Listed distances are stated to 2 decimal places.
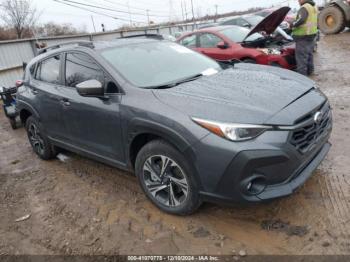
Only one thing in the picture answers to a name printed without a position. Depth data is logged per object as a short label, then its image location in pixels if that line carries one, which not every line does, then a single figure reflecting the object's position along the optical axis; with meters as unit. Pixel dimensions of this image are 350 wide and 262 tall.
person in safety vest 7.36
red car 7.48
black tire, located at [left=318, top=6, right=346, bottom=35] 14.30
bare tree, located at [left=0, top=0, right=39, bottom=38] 38.25
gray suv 2.56
